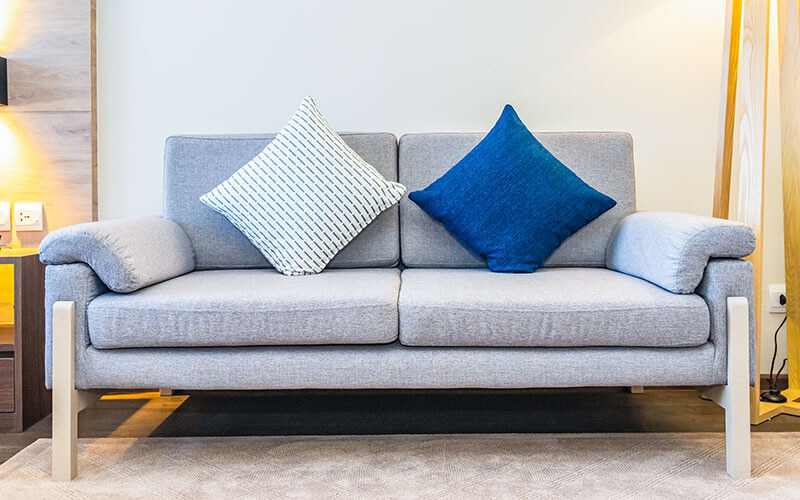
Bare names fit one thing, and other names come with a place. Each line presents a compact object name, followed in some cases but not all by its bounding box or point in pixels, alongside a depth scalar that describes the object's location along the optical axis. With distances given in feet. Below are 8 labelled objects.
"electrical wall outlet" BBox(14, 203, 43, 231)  7.88
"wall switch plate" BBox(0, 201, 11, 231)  7.82
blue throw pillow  6.59
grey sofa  5.16
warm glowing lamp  7.77
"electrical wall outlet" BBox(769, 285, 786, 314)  8.13
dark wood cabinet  6.42
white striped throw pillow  6.48
